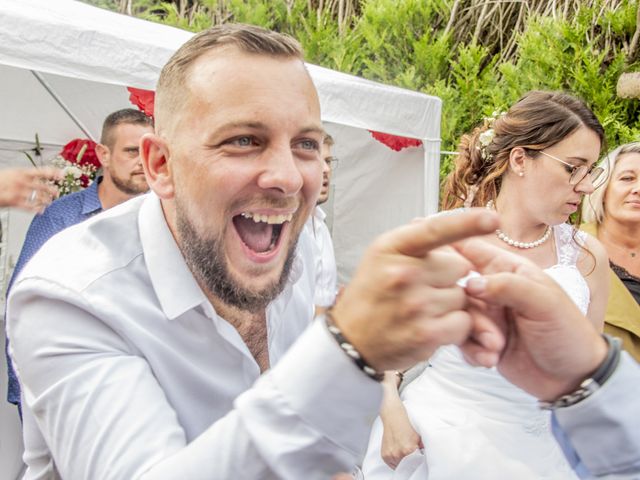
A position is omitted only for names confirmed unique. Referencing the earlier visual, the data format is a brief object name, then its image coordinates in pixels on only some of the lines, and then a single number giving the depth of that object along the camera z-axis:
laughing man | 0.69
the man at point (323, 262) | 3.12
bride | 1.78
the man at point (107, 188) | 3.07
